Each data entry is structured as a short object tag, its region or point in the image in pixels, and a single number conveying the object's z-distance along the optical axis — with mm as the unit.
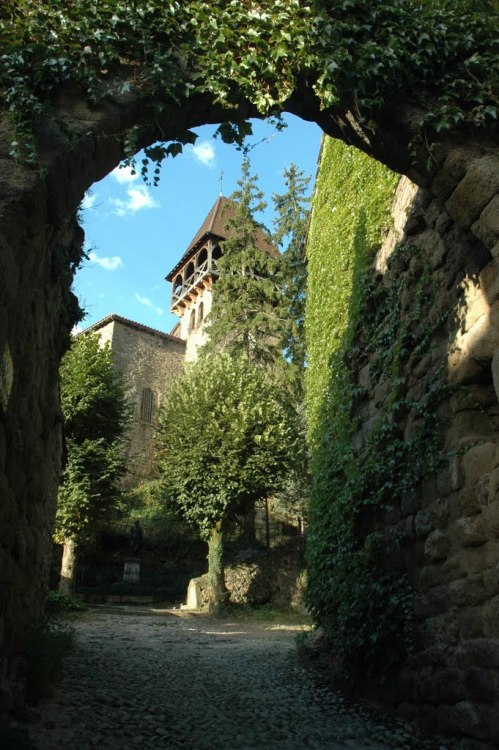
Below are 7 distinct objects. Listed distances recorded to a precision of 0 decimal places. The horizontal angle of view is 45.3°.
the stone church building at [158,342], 29578
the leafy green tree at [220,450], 15445
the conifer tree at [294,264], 21469
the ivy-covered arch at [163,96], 2971
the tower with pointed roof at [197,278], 32188
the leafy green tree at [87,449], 14781
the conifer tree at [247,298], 22109
